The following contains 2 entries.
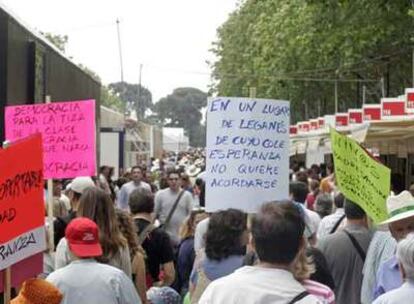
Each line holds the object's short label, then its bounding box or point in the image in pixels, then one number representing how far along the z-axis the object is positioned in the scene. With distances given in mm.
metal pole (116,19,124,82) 77125
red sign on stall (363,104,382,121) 31450
